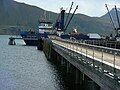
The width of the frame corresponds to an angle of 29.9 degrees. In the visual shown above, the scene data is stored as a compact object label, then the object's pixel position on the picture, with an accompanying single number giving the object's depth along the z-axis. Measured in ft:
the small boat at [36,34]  333.74
